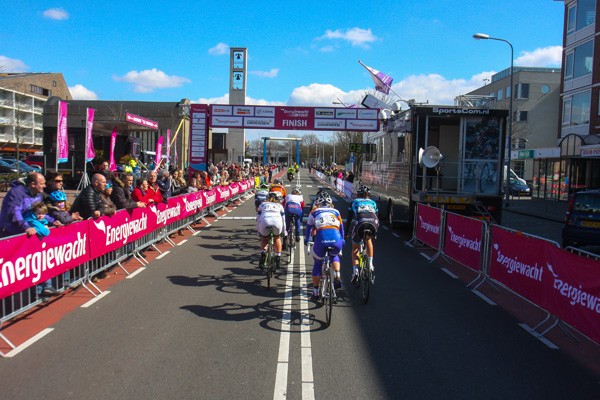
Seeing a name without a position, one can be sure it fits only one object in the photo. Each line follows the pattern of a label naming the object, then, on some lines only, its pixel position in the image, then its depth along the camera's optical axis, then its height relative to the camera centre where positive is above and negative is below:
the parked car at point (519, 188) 39.45 -1.07
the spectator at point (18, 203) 6.69 -0.58
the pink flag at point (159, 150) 24.56 +0.62
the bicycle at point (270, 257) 8.36 -1.50
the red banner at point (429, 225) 11.40 -1.25
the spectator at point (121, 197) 10.14 -0.70
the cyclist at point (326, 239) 6.88 -0.94
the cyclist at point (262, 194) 13.68 -0.73
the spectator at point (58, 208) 7.41 -0.69
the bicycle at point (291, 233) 11.38 -1.45
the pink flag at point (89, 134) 15.69 +0.83
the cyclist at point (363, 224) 7.93 -0.84
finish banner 27.12 +2.64
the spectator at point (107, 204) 8.66 -0.72
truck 14.05 +0.26
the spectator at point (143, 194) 11.39 -0.70
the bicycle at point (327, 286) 6.38 -1.51
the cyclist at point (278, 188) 12.56 -0.52
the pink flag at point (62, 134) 14.93 +0.79
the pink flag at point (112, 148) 21.03 +0.59
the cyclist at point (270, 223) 8.73 -0.96
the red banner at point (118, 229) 8.12 -1.19
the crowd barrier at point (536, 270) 5.54 -1.29
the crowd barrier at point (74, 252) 5.85 -1.34
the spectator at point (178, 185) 16.78 -0.69
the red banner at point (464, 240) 8.97 -1.27
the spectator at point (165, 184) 14.88 -0.60
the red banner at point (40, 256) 5.68 -1.20
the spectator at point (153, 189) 12.23 -0.62
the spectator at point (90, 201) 8.46 -0.65
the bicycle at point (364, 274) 7.43 -1.54
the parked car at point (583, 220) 12.38 -1.08
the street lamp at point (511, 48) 25.39 +6.66
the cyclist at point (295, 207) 11.21 -0.86
